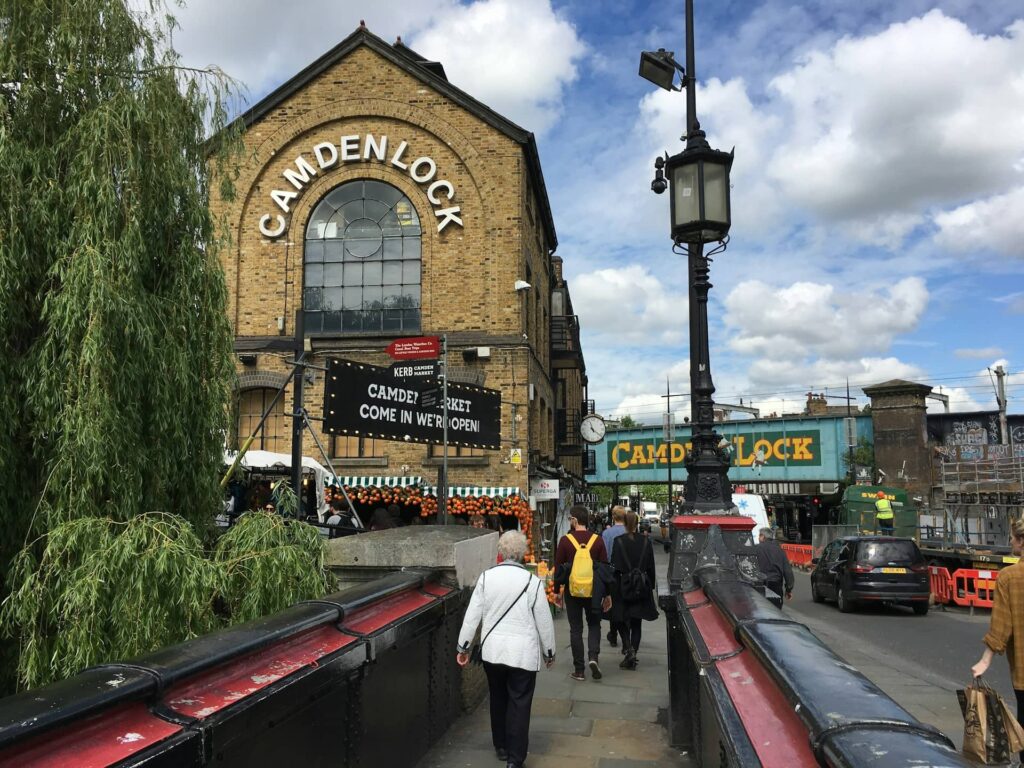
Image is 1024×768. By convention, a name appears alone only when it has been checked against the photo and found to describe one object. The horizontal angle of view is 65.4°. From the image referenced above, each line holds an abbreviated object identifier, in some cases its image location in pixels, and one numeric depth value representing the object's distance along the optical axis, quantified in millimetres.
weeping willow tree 4328
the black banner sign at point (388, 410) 9656
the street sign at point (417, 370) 11703
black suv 15617
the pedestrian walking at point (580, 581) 8039
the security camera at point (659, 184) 9891
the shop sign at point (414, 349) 12391
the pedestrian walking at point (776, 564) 10320
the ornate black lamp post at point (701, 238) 6684
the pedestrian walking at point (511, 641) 4945
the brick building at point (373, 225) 19953
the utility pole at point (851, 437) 39562
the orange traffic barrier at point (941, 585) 17344
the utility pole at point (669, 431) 40803
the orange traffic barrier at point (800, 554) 30761
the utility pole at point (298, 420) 9781
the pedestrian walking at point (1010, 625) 4898
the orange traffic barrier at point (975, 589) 16297
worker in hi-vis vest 23625
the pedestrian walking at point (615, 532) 9297
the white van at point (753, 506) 23375
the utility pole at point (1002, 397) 36562
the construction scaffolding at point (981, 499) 20750
